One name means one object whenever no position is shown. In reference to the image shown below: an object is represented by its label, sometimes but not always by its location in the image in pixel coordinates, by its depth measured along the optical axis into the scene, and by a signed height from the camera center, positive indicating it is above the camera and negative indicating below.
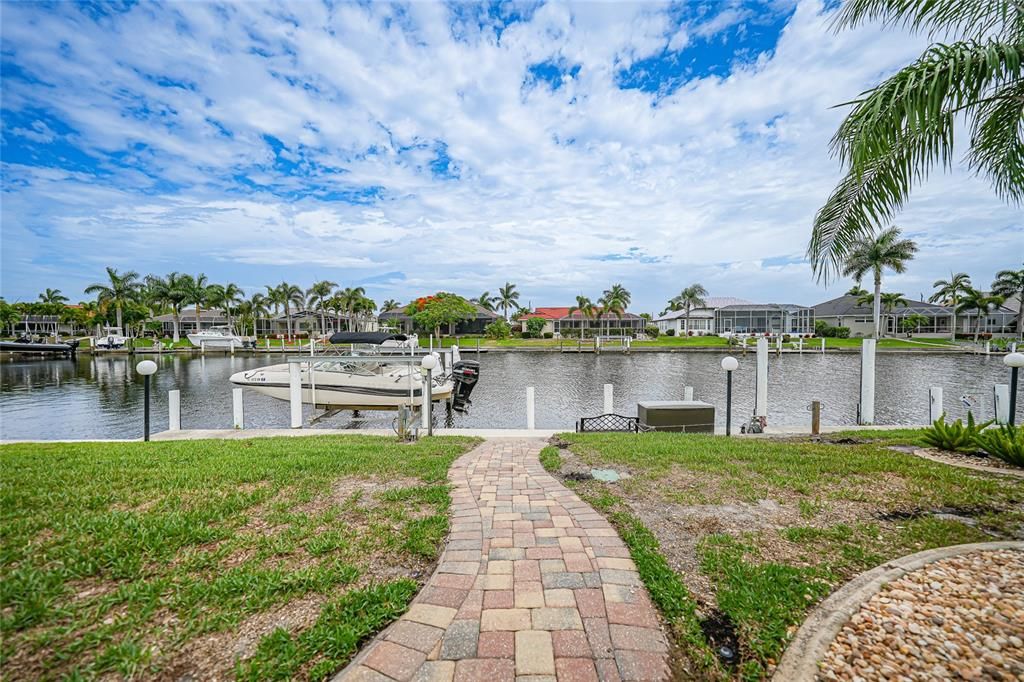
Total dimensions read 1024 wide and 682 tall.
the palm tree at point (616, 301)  54.50 +3.84
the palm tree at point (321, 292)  55.16 +4.83
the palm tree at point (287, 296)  55.66 +4.30
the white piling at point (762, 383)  10.18 -1.36
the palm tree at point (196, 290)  48.28 +4.42
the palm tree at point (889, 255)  39.88 +7.37
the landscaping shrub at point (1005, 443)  5.03 -1.45
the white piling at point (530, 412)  9.62 -1.99
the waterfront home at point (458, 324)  55.00 +0.72
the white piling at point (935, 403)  9.16 -1.64
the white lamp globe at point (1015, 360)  6.51 -0.48
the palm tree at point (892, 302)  47.25 +3.32
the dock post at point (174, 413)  9.17 -1.93
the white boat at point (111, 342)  41.24 -1.50
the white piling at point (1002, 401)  8.28 -1.46
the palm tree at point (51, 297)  56.00 +4.09
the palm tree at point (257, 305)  54.91 +3.05
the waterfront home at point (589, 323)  57.45 +0.81
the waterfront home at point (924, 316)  48.31 +1.31
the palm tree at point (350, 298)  55.34 +4.06
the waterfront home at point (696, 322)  63.25 +1.10
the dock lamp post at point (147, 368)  7.23 -0.73
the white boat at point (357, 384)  12.85 -1.78
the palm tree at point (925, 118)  3.03 +1.76
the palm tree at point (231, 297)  52.03 +3.84
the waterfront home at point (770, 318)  56.66 +1.54
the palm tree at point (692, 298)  63.19 +4.80
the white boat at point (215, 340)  42.19 -1.29
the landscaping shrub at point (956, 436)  5.74 -1.51
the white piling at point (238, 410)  9.73 -1.97
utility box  8.55 -1.87
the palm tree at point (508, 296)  67.62 +5.36
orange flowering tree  48.12 +2.18
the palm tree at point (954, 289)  45.97 +4.68
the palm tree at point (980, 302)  41.88 +2.88
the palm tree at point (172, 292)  47.00 +4.08
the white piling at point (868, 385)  9.93 -1.34
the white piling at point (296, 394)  9.93 -1.62
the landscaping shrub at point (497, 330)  52.31 -0.21
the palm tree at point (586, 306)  54.44 +3.01
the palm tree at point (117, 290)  45.16 +4.18
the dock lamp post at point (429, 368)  7.63 -0.77
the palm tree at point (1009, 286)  42.12 +4.60
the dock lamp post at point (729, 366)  8.00 -0.72
